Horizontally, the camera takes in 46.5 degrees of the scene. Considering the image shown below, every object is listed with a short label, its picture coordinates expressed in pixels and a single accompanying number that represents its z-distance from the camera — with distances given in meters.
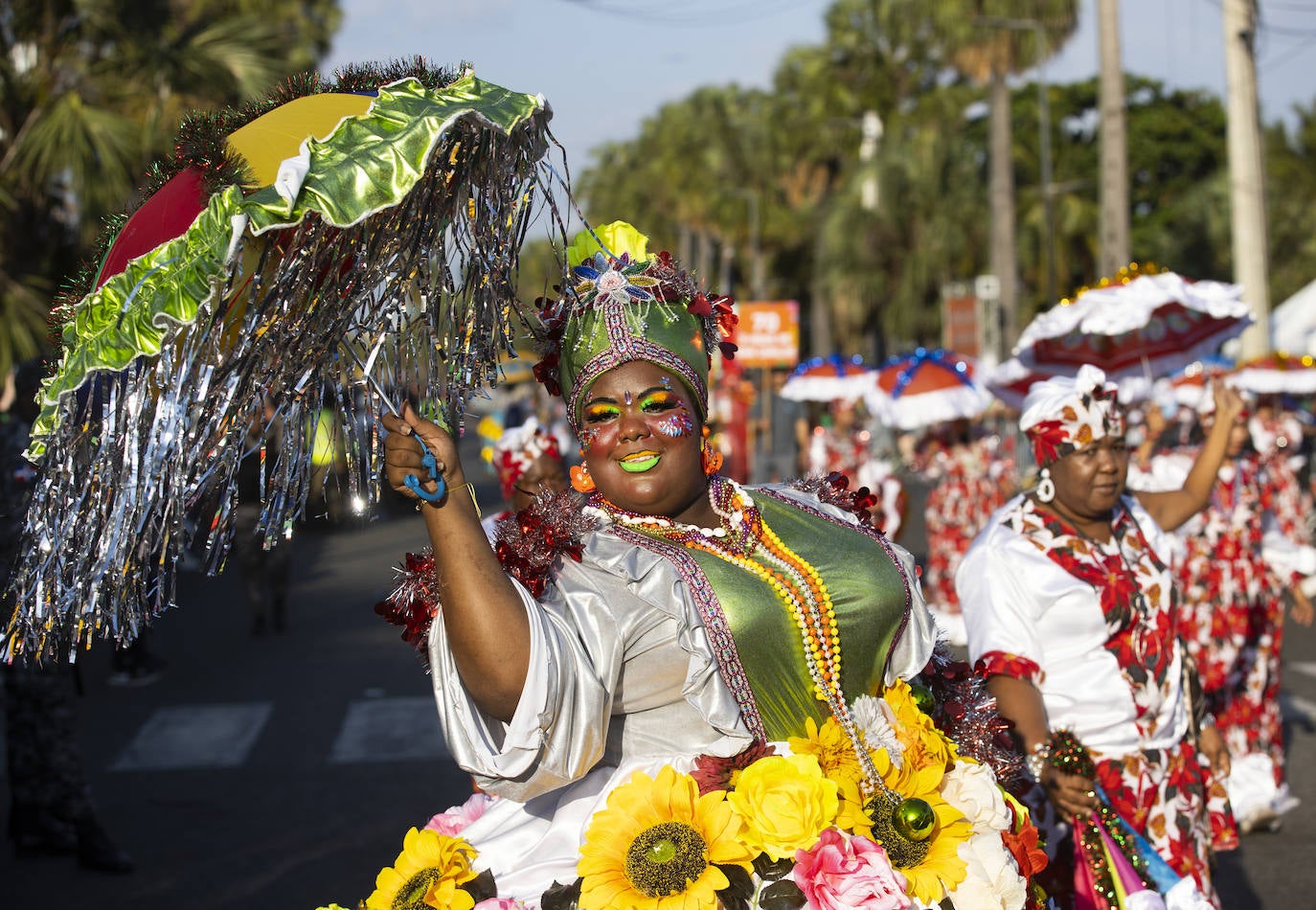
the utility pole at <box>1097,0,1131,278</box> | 17.50
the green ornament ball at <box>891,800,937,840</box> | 3.00
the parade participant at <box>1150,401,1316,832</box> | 7.57
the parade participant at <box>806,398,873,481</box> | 14.92
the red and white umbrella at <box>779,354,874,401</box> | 17.27
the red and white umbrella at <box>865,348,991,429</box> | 12.89
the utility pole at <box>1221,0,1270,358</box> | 16.77
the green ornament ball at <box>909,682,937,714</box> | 3.35
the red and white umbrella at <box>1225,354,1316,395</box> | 12.73
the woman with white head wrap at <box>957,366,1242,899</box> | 4.42
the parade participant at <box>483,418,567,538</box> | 6.74
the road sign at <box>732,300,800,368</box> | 28.66
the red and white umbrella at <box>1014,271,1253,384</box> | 5.80
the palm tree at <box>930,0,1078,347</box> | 26.53
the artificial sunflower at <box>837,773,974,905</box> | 2.99
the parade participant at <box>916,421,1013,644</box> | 12.90
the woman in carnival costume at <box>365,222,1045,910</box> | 2.69
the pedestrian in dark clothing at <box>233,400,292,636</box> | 13.23
